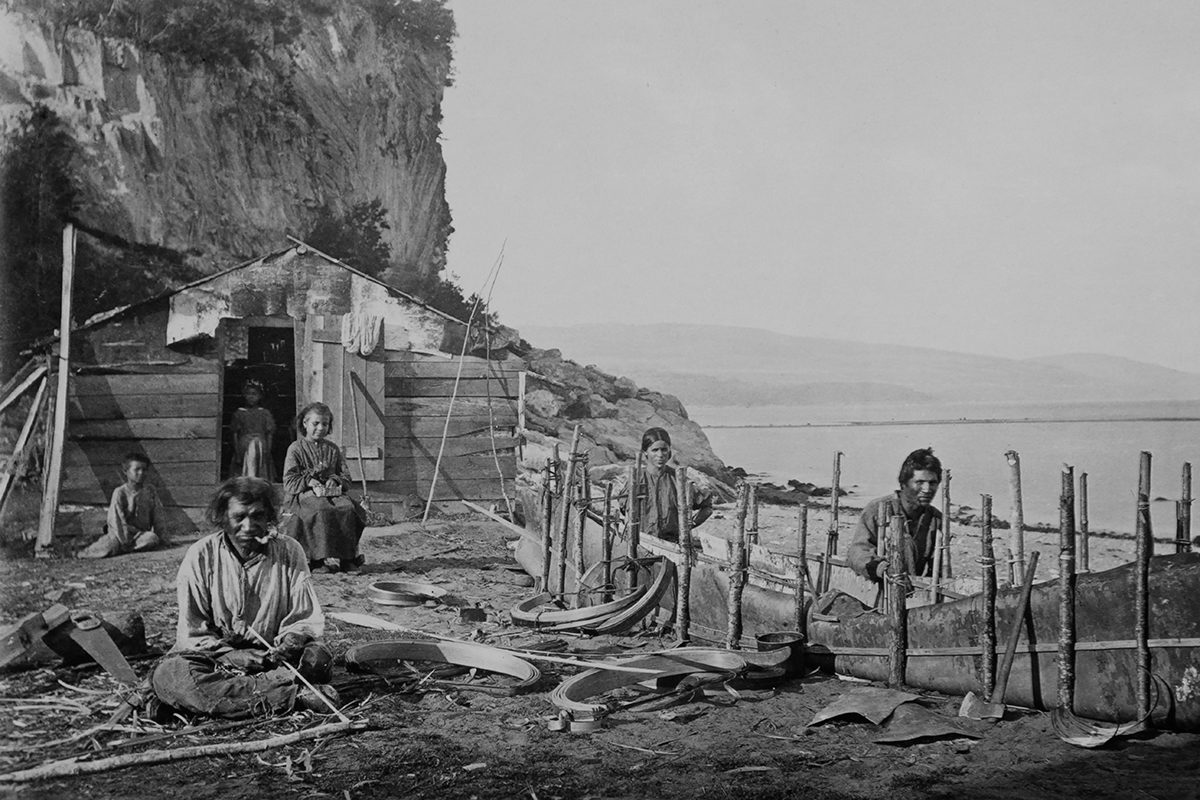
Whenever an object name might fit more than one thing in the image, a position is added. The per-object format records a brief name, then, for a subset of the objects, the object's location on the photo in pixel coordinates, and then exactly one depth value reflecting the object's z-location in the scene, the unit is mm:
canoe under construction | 3893
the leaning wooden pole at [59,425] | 8367
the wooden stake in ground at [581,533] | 6875
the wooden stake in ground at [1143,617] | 3887
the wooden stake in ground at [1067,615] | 4098
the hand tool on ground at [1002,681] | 4273
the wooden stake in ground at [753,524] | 6037
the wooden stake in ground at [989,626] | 4387
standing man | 5340
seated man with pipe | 4145
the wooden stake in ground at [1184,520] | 5227
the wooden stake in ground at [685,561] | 5684
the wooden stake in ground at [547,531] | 7438
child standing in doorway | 10562
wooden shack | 9773
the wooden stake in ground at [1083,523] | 5820
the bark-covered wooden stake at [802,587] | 5176
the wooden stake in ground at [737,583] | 5363
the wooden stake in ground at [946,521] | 6198
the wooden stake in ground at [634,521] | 6363
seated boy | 8664
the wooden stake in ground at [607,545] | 6473
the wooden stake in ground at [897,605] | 4648
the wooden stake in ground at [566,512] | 7161
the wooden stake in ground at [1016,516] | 4695
